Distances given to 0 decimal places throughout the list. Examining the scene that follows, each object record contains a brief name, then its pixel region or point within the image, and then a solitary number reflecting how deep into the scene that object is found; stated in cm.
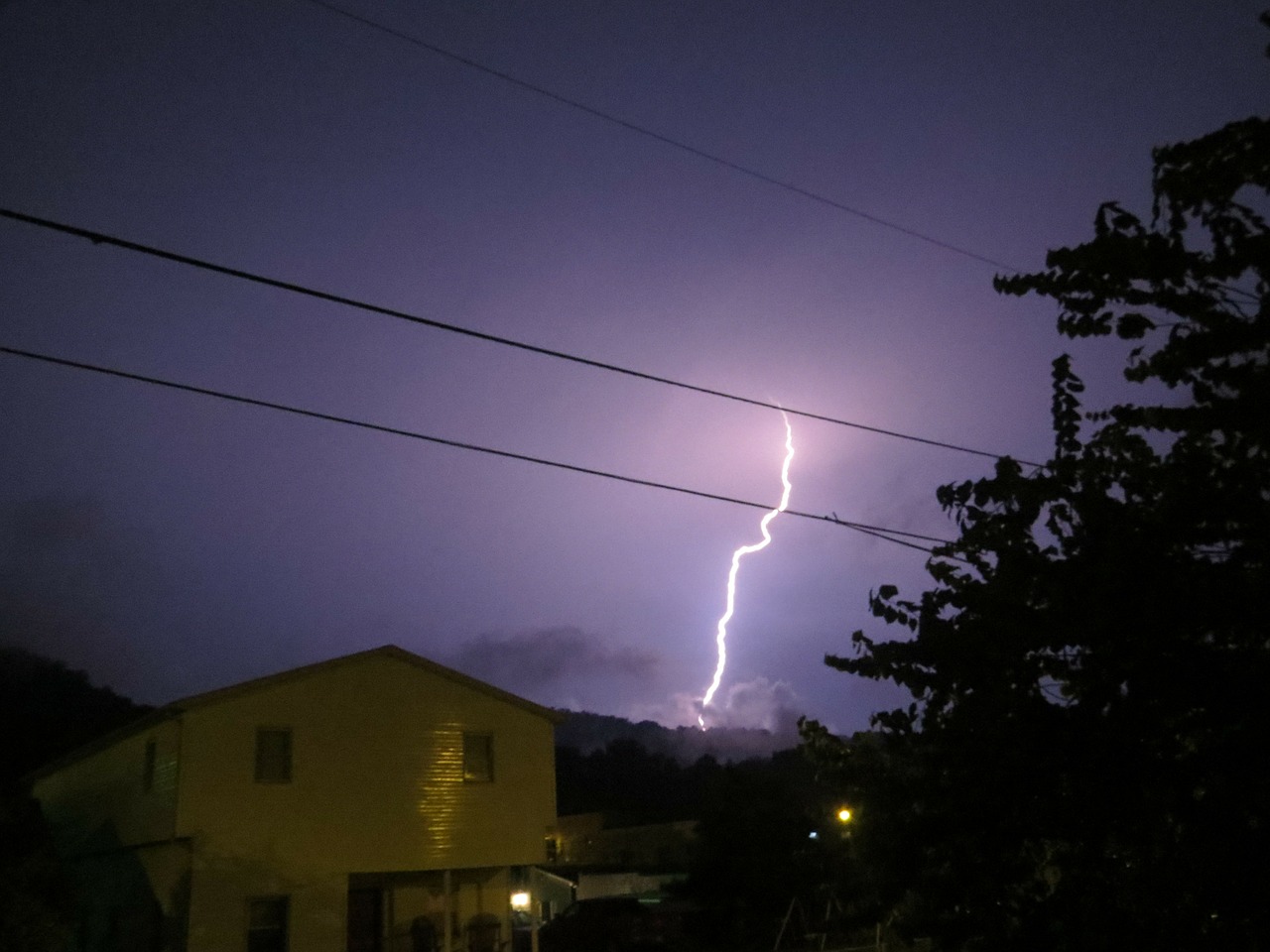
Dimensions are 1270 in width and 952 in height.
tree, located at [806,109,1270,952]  590
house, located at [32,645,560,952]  2303
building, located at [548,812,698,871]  4700
